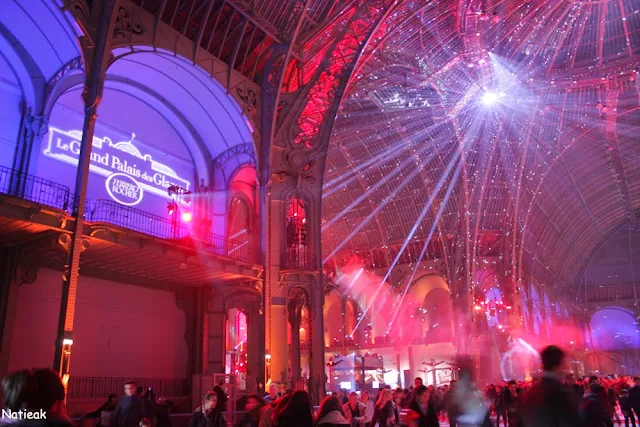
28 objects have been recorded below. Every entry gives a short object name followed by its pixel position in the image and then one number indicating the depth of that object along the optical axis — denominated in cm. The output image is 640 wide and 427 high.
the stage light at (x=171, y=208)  2066
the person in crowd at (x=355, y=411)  1061
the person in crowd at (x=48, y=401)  283
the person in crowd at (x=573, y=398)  390
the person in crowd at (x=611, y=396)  1855
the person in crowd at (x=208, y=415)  749
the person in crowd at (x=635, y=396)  1284
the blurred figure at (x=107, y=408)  1122
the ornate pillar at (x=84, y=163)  1397
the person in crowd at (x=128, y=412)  786
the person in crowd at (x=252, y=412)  683
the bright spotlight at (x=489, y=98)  3607
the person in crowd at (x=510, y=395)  1405
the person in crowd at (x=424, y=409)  716
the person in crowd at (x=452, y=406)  673
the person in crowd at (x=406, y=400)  1305
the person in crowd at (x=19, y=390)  292
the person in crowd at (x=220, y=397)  867
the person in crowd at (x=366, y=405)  1173
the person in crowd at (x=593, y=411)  741
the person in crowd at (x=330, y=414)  541
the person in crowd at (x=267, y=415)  621
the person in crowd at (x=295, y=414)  475
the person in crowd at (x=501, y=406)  1638
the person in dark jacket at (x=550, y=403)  381
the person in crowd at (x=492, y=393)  2088
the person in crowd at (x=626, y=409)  1394
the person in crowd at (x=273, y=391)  1263
